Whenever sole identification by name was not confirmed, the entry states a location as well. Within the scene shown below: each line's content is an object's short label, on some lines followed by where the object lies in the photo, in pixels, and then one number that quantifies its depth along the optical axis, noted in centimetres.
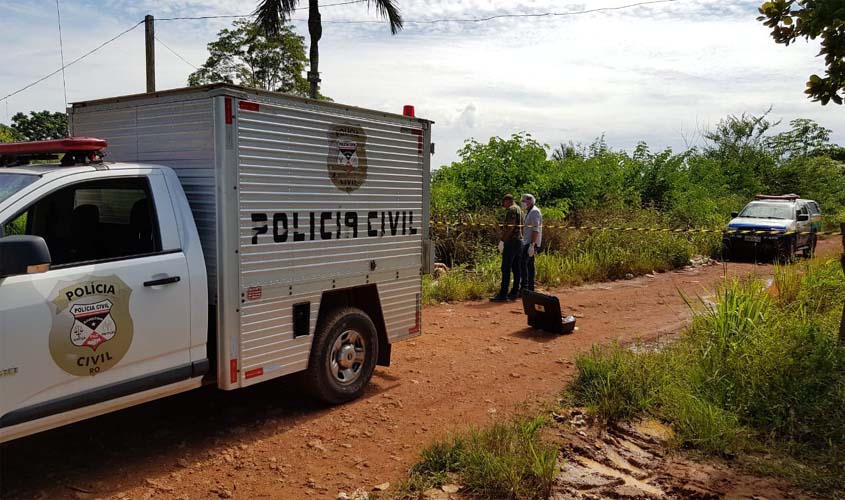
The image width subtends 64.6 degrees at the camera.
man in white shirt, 1104
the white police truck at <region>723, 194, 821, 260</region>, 1689
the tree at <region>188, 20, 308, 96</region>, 2267
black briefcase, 872
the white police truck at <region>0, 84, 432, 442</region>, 383
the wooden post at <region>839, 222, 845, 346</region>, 631
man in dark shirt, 1098
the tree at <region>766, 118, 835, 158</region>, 2936
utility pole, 1470
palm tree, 1644
